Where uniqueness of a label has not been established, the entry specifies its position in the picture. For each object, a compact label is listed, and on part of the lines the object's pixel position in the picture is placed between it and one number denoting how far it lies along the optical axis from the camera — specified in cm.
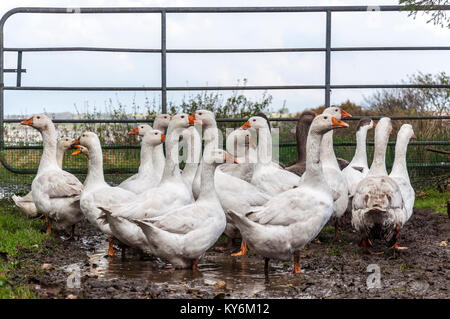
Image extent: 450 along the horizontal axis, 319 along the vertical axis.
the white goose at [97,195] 748
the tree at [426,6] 1158
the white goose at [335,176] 801
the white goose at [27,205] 963
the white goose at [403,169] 815
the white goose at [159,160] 880
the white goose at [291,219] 626
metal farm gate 1177
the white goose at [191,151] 853
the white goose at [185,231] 631
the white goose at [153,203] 681
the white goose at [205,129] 802
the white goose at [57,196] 832
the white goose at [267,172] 833
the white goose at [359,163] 885
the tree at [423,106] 1342
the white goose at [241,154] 924
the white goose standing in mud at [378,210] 723
